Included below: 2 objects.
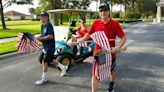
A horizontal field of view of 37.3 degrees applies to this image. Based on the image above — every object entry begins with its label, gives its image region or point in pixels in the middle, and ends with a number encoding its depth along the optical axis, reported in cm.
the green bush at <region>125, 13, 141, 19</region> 5836
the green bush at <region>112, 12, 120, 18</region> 6053
